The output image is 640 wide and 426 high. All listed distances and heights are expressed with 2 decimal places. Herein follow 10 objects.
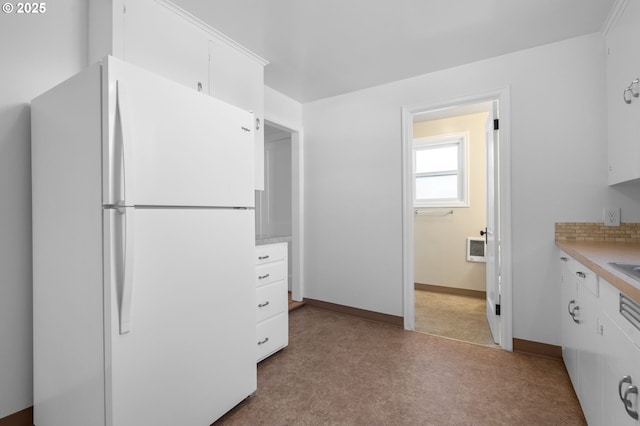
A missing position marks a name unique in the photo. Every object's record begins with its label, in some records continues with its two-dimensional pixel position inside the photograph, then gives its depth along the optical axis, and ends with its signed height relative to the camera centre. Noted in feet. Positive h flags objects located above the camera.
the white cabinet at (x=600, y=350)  3.10 -1.81
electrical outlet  6.89 -0.13
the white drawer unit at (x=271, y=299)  7.31 -2.20
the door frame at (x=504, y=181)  8.00 +0.81
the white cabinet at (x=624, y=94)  5.37 +2.28
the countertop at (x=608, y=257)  3.05 -0.72
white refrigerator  3.81 -0.57
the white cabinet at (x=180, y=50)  5.60 +3.49
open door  8.43 -0.60
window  13.53 +1.90
